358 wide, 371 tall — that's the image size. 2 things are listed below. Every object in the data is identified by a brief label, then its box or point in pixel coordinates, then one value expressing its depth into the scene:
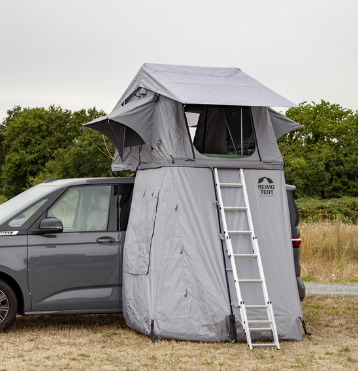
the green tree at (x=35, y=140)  59.44
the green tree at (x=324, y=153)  43.25
